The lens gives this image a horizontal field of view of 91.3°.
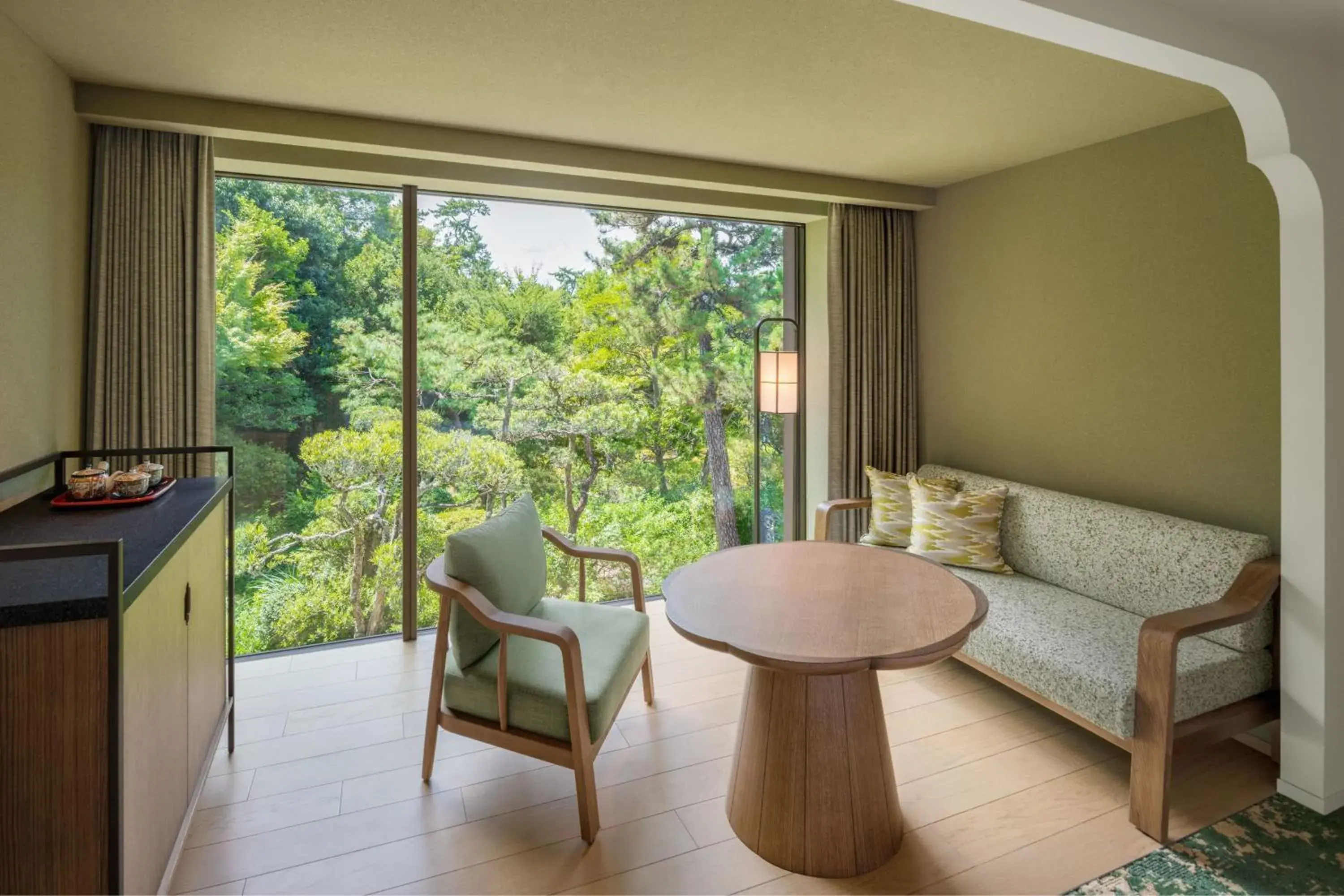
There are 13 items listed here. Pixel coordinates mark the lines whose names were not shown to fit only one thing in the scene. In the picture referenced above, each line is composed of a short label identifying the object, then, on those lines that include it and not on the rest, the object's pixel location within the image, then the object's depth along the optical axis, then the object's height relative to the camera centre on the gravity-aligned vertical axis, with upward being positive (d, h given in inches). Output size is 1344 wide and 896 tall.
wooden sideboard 44.6 -19.3
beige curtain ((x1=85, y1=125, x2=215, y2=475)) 101.4 +25.3
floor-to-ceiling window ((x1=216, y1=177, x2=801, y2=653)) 122.1 +13.9
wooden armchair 73.9 -28.3
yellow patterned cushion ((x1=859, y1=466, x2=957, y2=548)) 135.8 -12.4
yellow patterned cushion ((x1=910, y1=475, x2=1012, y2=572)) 122.9 -15.0
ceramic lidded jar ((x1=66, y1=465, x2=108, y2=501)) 75.5 -3.9
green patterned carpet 69.2 -45.4
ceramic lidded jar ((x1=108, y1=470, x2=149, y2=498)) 77.1 -4.0
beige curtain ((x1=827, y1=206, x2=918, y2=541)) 152.4 +25.7
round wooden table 68.2 -29.9
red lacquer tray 74.3 -5.9
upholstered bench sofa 78.6 -25.6
